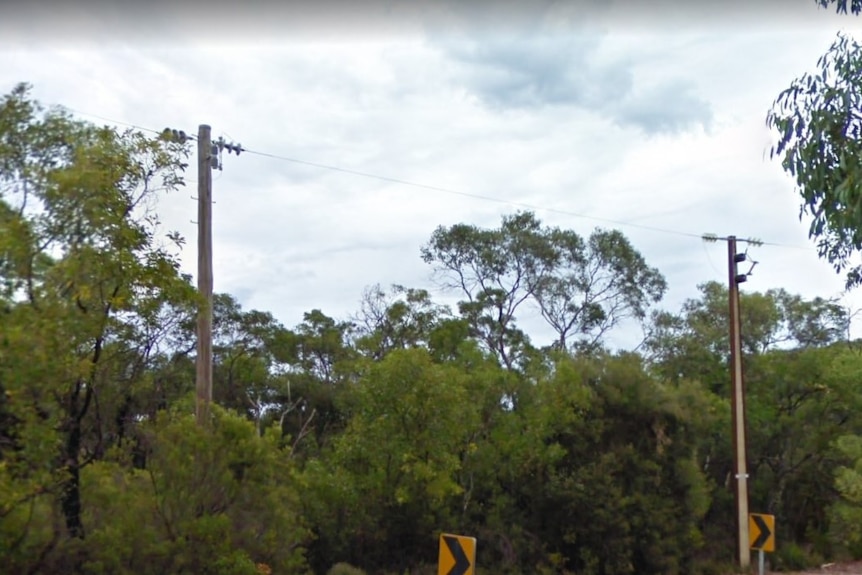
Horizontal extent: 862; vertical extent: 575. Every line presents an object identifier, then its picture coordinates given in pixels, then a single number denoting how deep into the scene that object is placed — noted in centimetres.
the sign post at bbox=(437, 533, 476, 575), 1102
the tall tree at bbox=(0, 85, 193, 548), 1081
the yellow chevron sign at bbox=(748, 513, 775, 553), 1748
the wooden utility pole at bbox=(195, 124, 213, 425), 1517
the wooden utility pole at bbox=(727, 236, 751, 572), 2570
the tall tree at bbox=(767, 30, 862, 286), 854
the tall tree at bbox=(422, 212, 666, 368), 3931
